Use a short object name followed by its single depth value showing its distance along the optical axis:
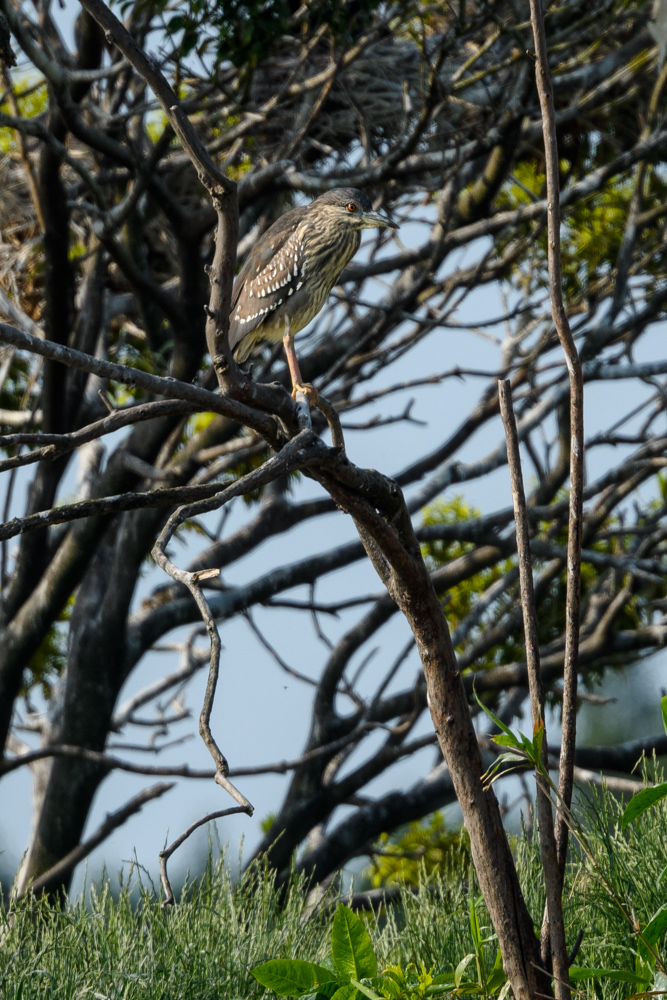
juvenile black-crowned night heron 29.15
